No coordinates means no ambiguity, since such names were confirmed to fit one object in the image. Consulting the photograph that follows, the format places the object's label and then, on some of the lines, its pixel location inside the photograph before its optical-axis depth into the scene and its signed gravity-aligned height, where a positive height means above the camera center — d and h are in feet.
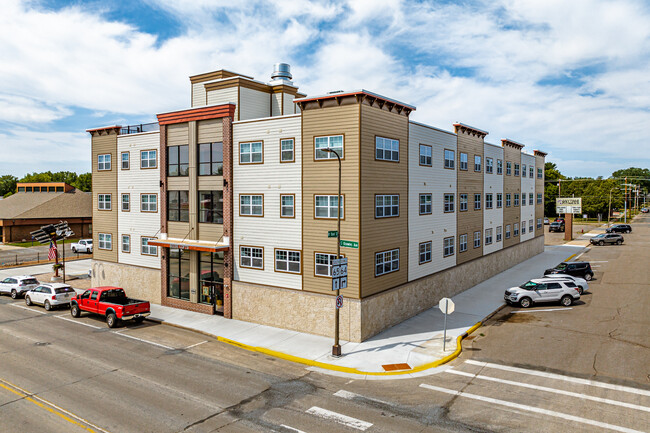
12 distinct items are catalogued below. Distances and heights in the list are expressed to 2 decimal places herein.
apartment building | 73.77 +0.44
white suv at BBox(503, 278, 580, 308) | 92.84 -19.36
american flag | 130.71 -13.45
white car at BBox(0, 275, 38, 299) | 113.08 -21.07
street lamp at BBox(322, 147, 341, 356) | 64.69 -21.00
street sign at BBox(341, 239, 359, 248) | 65.84 -5.74
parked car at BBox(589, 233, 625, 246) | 200.86 -15.49
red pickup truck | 83.61 -20.20
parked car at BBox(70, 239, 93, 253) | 190.80 -17.67
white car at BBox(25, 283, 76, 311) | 98.89 -20.89
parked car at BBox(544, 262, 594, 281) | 119.44 -18.34
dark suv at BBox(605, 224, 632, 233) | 256.32 -13.42
